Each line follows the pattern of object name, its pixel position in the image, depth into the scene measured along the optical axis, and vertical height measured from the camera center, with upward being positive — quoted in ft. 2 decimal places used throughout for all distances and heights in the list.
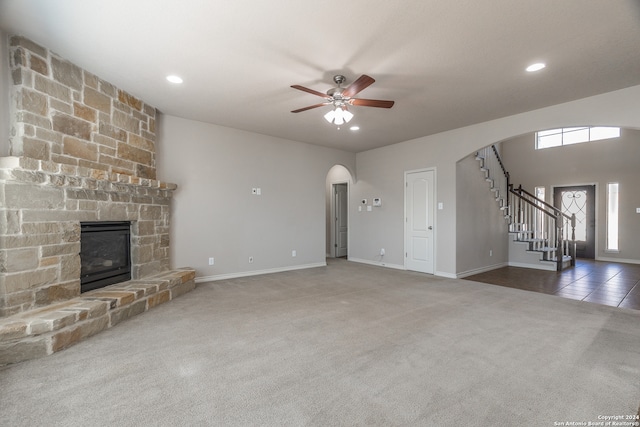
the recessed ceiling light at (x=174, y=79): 11.41 +5.21
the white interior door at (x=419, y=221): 19.65 -0.56
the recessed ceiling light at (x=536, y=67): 10.27 +5.09
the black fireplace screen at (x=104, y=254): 11.13 -1.61
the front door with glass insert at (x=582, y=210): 25.88 +0.18
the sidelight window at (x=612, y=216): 24.50 -0.38
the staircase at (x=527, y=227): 21.76 -1.16
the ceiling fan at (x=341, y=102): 10.82 +4.12
